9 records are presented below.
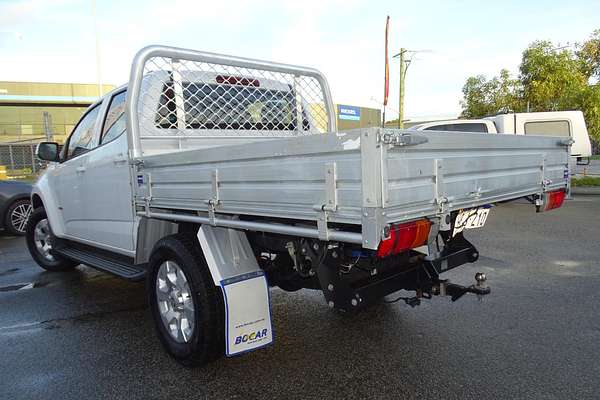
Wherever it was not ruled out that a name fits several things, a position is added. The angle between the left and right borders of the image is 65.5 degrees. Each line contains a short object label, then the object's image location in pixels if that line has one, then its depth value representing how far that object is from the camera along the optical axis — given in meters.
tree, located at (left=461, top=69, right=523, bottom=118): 20.59
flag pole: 17.79
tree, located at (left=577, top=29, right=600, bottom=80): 18.73
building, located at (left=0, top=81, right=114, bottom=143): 27.36
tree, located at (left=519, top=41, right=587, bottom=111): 17.81
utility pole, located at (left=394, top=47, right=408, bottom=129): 22.61
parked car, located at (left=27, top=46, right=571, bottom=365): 2.12
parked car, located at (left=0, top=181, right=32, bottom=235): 8.75
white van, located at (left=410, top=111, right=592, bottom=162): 12.01
